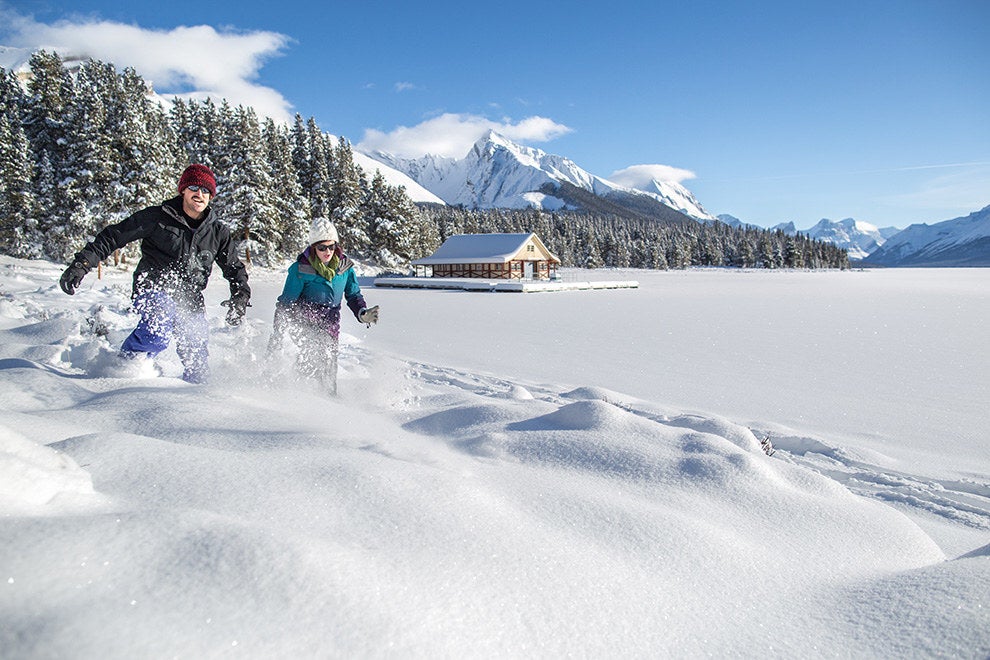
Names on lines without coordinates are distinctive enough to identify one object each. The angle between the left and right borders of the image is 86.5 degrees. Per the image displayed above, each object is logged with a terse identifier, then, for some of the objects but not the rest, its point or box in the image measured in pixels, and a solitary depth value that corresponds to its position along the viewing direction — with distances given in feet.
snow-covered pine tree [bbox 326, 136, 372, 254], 157.48
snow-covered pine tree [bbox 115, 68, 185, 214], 101.76
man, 13.24
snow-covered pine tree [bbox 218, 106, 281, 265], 118.32
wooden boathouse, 160.76
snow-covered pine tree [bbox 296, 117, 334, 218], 158.51
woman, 15.64
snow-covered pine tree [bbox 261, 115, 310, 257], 140.46
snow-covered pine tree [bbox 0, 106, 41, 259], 99.81
